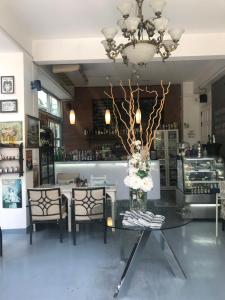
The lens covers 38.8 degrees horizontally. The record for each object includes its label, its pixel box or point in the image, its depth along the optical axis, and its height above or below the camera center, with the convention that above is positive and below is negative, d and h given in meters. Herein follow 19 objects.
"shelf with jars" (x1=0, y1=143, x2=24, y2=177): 5.08 -0.11
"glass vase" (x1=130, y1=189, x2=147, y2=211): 3.60 -0.56
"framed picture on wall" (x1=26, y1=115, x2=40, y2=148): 5.39 +0.36
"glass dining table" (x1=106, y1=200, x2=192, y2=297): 3.17 -0.77
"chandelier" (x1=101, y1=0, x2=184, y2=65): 3.31 +1.26
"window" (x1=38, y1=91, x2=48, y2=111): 7.93 +1.31
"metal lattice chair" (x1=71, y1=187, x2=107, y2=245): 4.86 -0.81
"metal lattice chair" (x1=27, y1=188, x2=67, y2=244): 4.84 -0.82
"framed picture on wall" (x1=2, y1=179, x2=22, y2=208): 5.29 -0.68
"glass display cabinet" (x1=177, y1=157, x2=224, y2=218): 6.03 -0.68
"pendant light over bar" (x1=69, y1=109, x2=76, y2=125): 8.39 +0.91
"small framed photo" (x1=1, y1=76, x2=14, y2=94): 5.28 +1.11
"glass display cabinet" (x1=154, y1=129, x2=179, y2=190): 9.93 -0.24
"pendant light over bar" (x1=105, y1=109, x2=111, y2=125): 8.48 +0.91
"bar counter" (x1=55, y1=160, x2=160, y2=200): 8.01 -0.47
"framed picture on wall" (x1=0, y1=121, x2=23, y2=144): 5.23 +0.33
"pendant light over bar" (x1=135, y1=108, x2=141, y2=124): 7.32 +0.80
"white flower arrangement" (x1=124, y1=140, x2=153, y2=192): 3.46 -0.25
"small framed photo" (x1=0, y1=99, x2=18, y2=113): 5.26 +0.76
